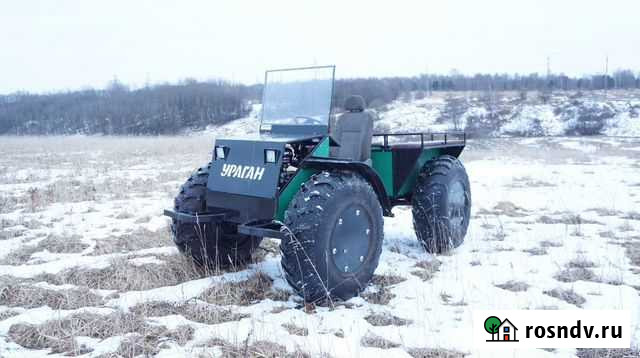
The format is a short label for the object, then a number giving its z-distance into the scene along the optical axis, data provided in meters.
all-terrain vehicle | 4.63
